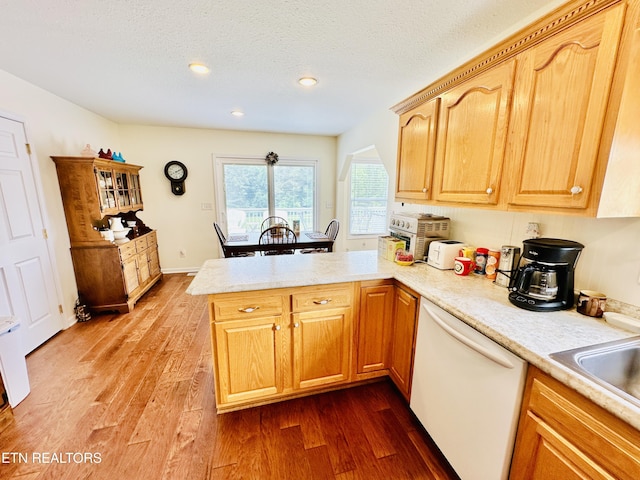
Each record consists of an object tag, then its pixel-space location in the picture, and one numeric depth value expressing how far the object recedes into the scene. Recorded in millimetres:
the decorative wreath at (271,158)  4598
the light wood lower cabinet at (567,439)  719
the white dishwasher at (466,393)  1034
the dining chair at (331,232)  3853
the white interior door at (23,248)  2164
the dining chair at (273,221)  4770
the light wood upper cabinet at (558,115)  936
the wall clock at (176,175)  4254
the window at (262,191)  4582
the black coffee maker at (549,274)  1212
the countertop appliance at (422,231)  2021
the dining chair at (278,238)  3472
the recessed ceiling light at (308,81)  2353
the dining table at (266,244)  3330
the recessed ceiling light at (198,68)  2099
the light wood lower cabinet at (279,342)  1574
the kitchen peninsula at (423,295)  945
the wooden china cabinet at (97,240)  2787
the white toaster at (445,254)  1855
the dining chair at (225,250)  3319
